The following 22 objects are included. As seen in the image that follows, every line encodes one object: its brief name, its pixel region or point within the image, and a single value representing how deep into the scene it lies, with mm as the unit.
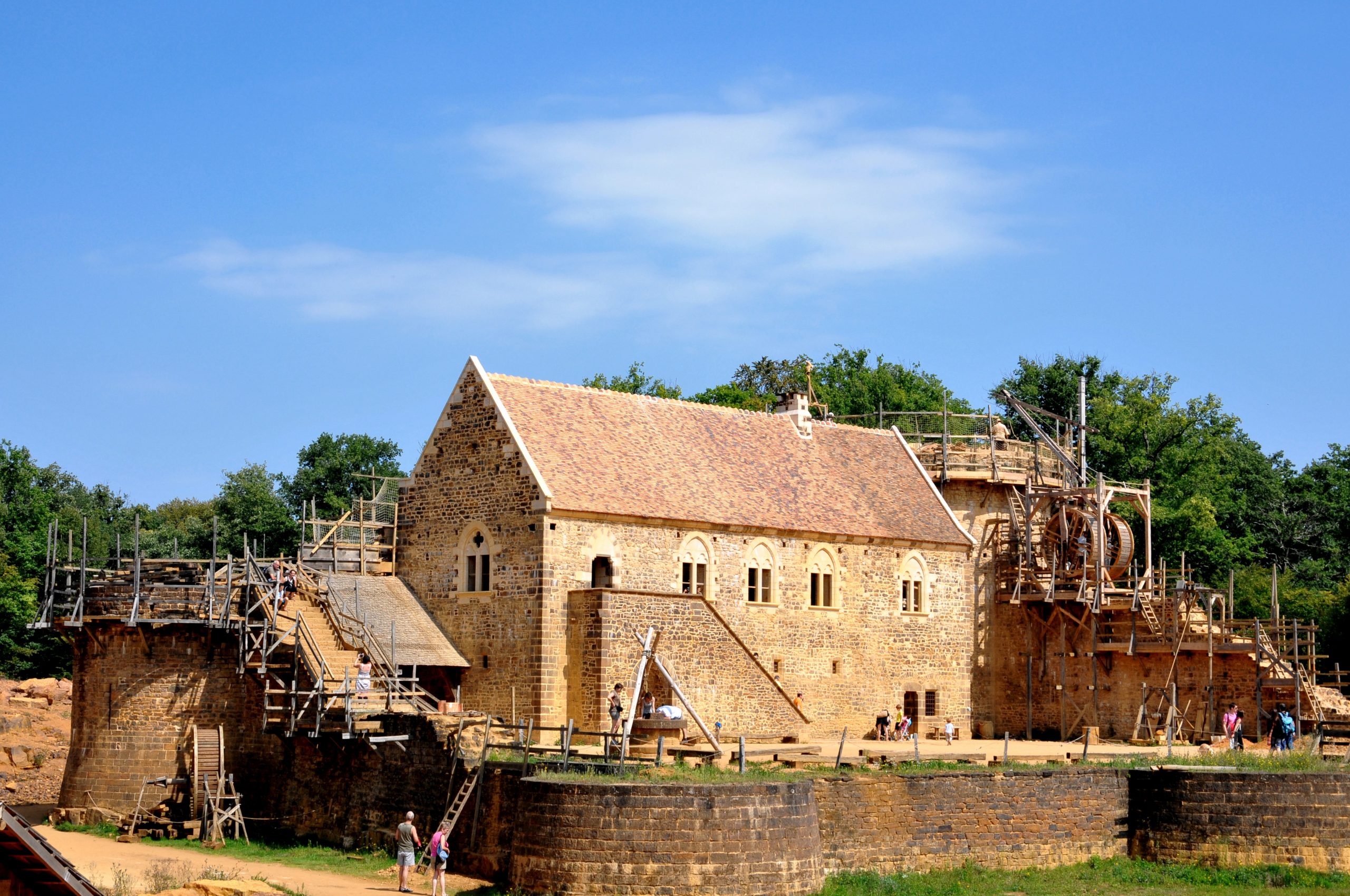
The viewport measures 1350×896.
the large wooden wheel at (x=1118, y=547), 52688
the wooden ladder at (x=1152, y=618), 50875
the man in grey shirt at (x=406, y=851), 33562
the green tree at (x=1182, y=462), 68875
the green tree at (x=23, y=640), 69625
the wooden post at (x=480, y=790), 34906
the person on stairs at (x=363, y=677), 39250
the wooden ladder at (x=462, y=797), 35094
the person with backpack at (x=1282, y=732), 44719
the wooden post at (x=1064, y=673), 52406
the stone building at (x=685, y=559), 42531
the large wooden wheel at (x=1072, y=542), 52469
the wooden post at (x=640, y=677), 40094
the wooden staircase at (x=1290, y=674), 47750
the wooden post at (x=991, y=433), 54312
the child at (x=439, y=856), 32719
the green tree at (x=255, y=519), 74438
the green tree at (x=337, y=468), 83000
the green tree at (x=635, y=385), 81562
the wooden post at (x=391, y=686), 39125
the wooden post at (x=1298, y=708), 46594
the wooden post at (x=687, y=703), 37638
